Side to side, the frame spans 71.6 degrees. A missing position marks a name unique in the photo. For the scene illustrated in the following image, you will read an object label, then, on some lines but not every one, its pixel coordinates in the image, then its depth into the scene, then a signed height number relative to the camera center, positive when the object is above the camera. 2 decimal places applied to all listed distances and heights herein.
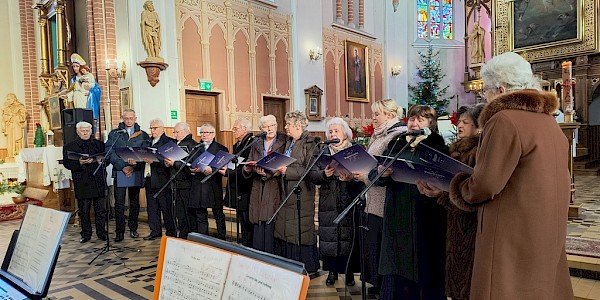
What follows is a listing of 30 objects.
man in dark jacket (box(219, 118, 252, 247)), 3.96 -0.55
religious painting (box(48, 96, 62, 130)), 7.91 +0.47
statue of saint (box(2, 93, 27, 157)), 8.98 +0.32
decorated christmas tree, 13.82 +1.34
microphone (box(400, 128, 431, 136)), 1.97 -0.04
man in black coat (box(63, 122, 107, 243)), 4.78 -0.49
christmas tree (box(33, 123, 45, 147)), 7.76 -0.03
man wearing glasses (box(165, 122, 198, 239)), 4.33 -0.54
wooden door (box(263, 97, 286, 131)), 9.02 +0.48
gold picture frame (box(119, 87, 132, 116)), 6.45 +0.58
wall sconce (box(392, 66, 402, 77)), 12.70 +1.70
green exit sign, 7.55 +0.86
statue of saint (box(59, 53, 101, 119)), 6.36 +0.72
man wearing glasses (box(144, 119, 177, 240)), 4.63 -0.71
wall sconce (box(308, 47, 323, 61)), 9.62 +1.73
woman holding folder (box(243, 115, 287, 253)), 3.32 -0.47
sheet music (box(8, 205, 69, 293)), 1.62 -0.44
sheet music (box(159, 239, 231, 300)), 0.99 -0.35
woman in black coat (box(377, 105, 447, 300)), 2.22 -0.61
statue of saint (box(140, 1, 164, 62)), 6.48 +1.59
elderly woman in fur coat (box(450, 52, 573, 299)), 1.49 -0.27
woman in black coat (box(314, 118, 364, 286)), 3.06 -0.58
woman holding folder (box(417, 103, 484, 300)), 1.84 -0.49
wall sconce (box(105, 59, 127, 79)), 6.57 +1.01
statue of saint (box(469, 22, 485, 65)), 11.77 +2.27
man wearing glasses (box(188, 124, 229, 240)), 4.08 -0.62
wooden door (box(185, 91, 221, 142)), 7.46 +0.40
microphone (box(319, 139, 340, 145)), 2.65 -0.08
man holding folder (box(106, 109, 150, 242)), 4.89 -0.38
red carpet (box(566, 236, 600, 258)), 3.15 -1.01
